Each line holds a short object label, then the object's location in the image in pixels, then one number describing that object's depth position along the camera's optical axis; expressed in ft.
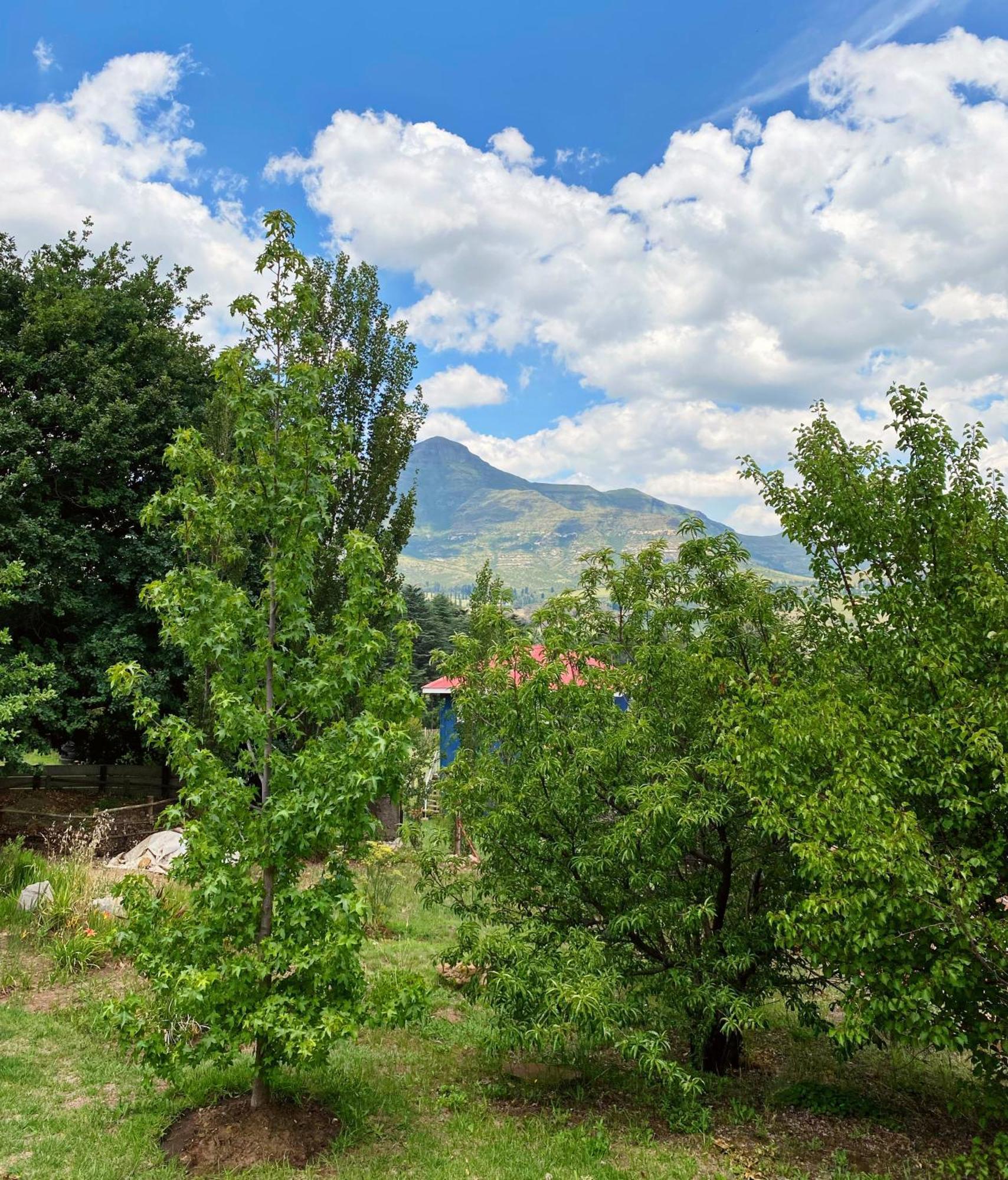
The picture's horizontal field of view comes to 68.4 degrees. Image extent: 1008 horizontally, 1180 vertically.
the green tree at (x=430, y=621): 154.30
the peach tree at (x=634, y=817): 20.70
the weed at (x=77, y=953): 30.14
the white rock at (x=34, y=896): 34.14
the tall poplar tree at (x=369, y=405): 59.82
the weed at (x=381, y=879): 41.52
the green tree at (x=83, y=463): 52.13
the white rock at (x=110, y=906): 34.04
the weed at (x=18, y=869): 36.94
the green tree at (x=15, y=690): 34.50
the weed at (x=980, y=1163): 16.85
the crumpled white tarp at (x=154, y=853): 47.91
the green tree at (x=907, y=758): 16.80
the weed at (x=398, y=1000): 18.45
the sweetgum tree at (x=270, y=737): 17.92
